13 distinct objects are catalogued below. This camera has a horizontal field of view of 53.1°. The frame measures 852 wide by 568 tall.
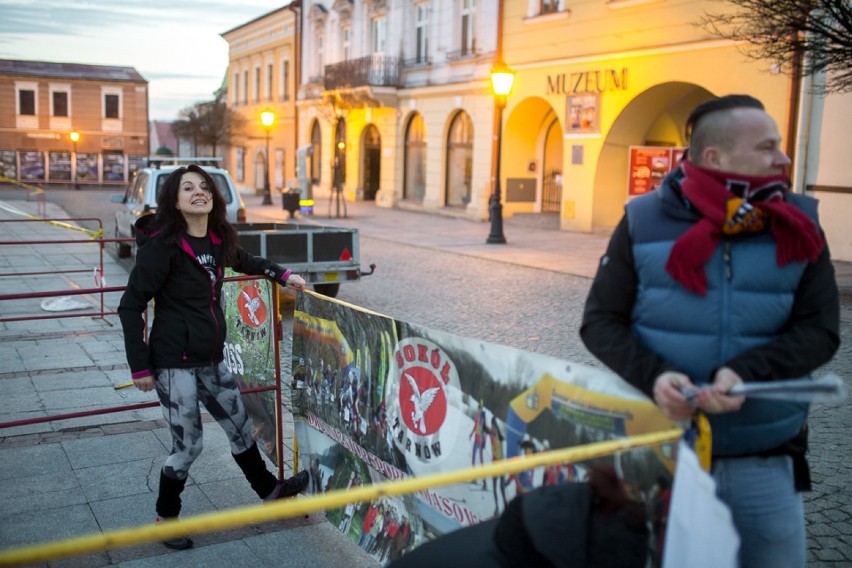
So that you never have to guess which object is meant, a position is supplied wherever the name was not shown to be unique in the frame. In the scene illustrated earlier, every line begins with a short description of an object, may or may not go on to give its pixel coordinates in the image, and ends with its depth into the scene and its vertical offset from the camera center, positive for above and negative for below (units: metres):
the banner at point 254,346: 4.80 -1.06
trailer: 10.37 -1.01
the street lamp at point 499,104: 18.73 +1.58
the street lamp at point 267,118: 33.50 +1.95
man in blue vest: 2.33 -0.35
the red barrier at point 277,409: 4.63 -1.40
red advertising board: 19.70 +0.32
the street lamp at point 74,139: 59.84 +1.67
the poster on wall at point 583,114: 21.59 +1.60
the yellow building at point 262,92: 43.31 +4.21
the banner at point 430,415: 2.55 -0.89
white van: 13.60 -0.49
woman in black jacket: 3.94 -0.72
